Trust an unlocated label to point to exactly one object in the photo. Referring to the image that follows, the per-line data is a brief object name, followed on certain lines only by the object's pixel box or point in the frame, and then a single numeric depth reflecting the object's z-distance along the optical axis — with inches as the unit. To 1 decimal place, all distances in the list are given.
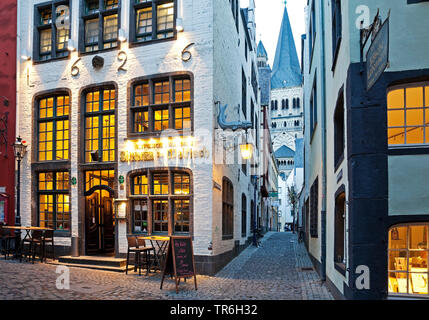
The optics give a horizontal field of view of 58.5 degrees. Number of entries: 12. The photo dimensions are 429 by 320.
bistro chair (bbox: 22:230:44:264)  502.9
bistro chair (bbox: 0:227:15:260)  531.5
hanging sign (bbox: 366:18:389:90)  194.9
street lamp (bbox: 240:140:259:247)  521.7
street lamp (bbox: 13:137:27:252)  537.6
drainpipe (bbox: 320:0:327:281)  414.0
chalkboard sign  369.5
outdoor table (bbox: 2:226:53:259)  488.7
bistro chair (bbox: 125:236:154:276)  432.2
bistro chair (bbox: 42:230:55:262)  510.7
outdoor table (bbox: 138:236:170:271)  422.6
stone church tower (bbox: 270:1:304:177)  4576.8
